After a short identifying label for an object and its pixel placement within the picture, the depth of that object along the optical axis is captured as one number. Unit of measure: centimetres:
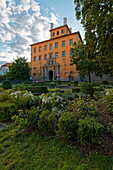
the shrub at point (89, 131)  166
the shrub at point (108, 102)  292
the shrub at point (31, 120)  241
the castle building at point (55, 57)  2308
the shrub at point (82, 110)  239
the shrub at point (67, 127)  192
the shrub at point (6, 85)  1140
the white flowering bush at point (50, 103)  320
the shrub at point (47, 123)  218
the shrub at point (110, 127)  213
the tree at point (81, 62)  1498
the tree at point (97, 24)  423
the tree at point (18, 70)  2403
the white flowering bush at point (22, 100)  369
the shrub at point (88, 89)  609
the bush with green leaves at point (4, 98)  424
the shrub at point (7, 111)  313
